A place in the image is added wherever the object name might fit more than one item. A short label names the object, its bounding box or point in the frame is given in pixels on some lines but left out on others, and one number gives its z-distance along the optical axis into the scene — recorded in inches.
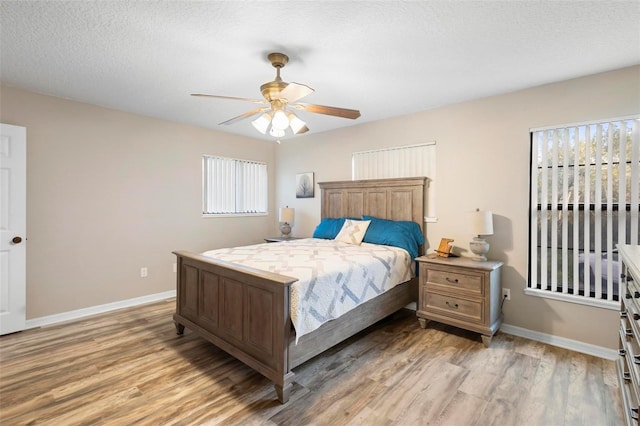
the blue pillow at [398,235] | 139.9
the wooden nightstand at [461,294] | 111.0
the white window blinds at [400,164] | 146.6
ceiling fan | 86.8
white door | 116.6
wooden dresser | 56.8
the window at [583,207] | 101.2
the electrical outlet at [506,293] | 123.8
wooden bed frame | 79.9
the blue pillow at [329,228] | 167.0
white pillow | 149.9
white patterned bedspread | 84.8
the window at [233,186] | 186.2
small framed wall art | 198.4
